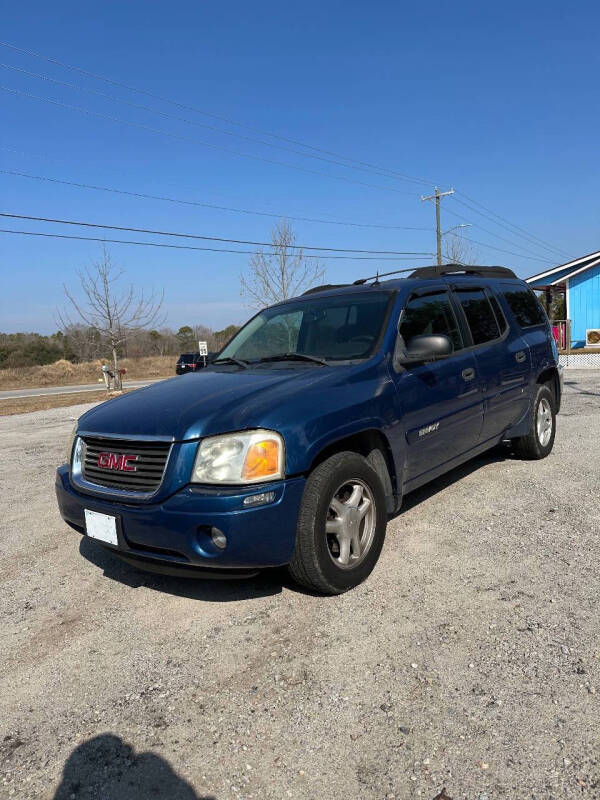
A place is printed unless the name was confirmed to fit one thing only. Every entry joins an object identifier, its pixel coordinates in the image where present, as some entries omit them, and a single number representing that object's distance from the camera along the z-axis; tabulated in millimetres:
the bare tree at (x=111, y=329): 23342
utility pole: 33203
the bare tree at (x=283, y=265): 24016
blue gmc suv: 2787
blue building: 24875
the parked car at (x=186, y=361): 31564
